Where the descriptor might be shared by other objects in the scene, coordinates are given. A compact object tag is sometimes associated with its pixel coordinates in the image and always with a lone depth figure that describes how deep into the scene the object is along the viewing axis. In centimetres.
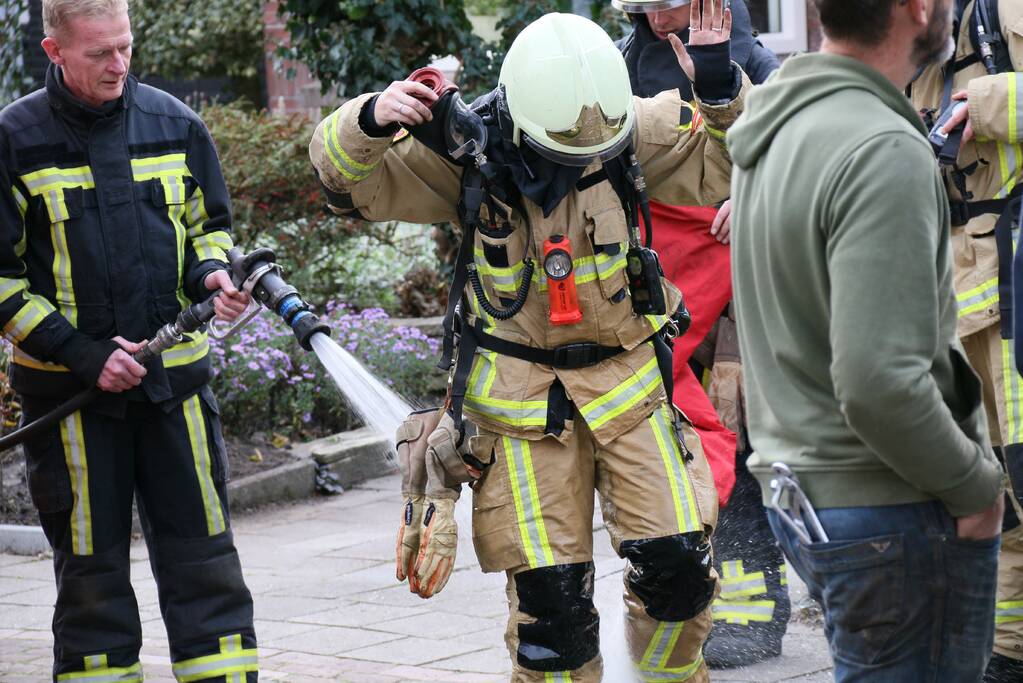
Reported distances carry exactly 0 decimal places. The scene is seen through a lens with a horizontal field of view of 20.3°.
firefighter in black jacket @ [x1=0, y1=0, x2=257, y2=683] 802
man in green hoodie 448
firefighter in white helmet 732
